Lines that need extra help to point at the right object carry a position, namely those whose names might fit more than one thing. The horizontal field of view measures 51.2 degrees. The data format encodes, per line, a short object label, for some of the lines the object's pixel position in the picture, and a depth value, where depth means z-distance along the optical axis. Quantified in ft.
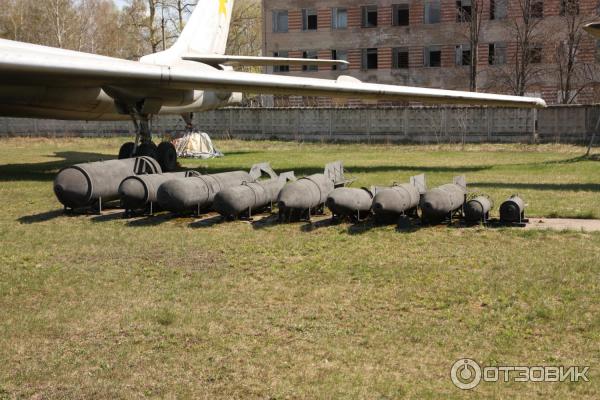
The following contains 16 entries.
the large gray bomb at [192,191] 39.68
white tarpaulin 88.02
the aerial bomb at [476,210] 37.68
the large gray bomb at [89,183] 41.55
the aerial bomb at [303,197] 39.06
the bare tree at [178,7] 198.29
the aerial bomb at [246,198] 39.60
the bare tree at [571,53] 150.82
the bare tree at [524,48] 153.99
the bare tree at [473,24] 146.61
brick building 158.92
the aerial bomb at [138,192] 40.73
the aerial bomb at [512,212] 37.78
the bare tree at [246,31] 227.20
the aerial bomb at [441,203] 36.99
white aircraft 50.26
